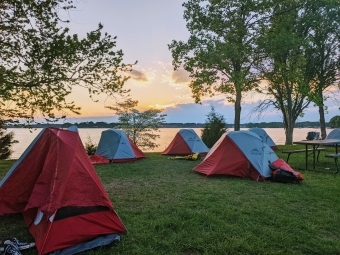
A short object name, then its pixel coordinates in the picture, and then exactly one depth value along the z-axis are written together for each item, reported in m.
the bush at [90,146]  16.58
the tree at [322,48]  18.33
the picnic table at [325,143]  8.64
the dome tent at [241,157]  8.33
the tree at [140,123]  24.02
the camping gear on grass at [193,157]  12.50
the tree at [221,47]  15.90
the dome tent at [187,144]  14.31
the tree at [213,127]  18.02
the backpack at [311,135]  16.02
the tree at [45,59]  5.89
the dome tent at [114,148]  11.85
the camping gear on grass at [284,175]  7.70
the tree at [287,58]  15.61
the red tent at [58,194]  3.48
